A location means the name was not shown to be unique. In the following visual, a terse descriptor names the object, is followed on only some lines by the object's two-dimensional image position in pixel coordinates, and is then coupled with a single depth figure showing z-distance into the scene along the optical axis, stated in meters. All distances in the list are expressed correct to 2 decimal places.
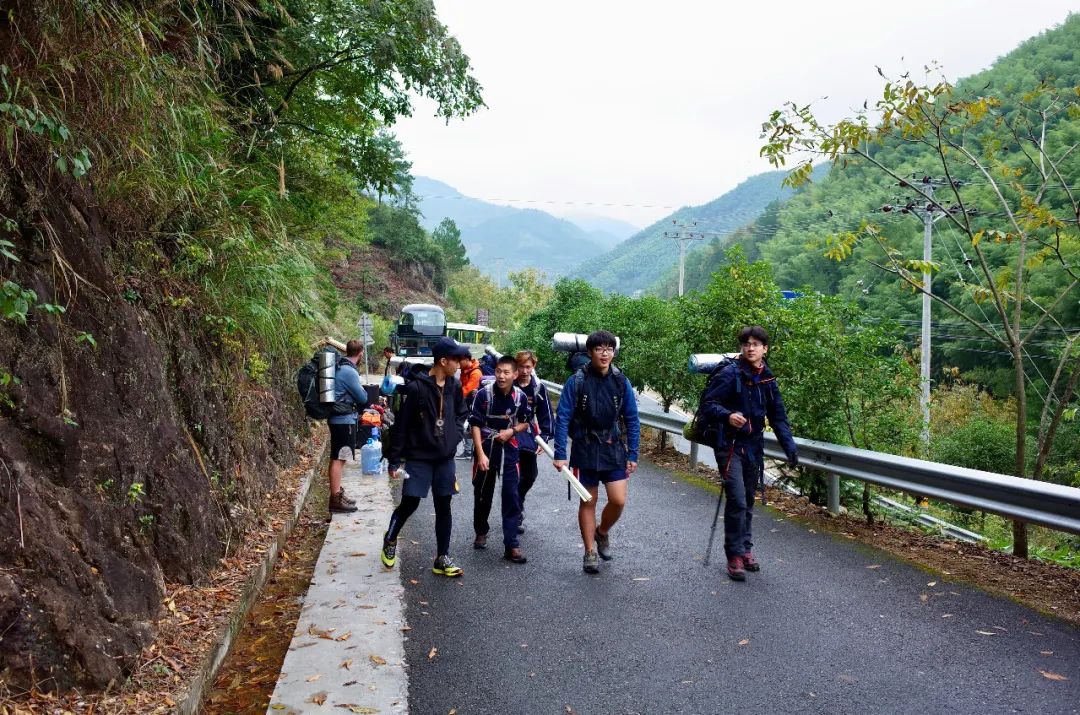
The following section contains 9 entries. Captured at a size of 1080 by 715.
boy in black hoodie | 6.12
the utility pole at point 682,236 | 65.06
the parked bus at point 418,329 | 42.34
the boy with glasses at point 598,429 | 6.29
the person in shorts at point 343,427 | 8.27
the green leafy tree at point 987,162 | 6.98
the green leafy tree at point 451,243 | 91.23
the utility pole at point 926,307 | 25.55
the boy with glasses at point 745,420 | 6.15
